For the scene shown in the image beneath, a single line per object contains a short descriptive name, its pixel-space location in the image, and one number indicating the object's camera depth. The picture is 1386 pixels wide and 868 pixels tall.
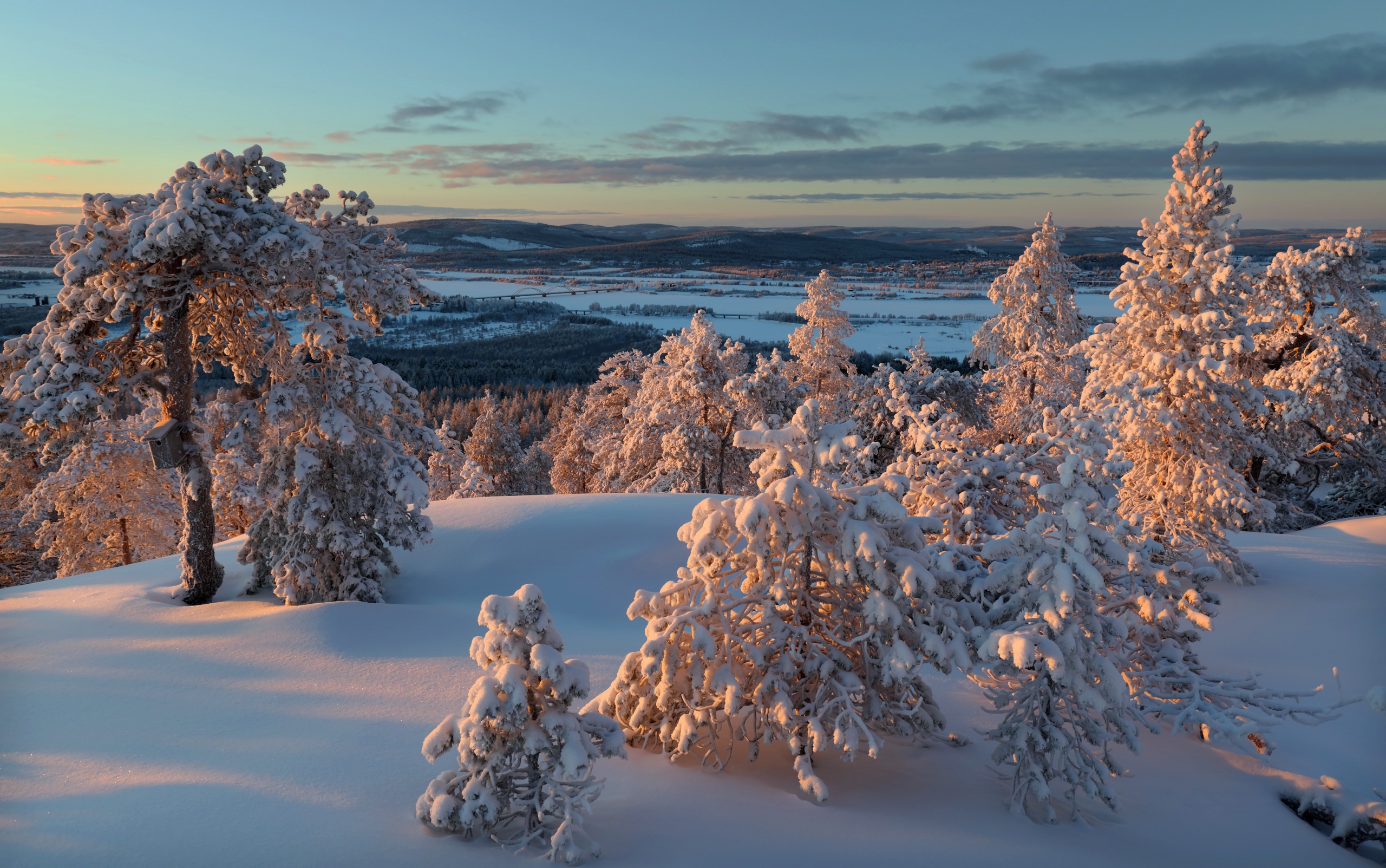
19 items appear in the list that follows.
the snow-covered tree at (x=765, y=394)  23.83
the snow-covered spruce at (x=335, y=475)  11.85
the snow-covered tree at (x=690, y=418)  25.02
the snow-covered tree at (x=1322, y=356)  20.25
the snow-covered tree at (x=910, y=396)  25.02
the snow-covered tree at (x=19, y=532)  27.88
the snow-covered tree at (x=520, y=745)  5.44
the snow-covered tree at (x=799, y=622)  6.50
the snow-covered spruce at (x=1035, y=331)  27.64
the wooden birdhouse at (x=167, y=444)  12.02
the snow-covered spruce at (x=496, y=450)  41.06
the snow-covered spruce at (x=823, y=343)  31.95
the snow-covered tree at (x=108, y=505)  24.05
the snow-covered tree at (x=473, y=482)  33.00
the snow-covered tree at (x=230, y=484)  22.98
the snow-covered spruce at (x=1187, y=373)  14.60
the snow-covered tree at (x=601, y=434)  30.50
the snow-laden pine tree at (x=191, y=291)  10.95
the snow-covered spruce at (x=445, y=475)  38.47
